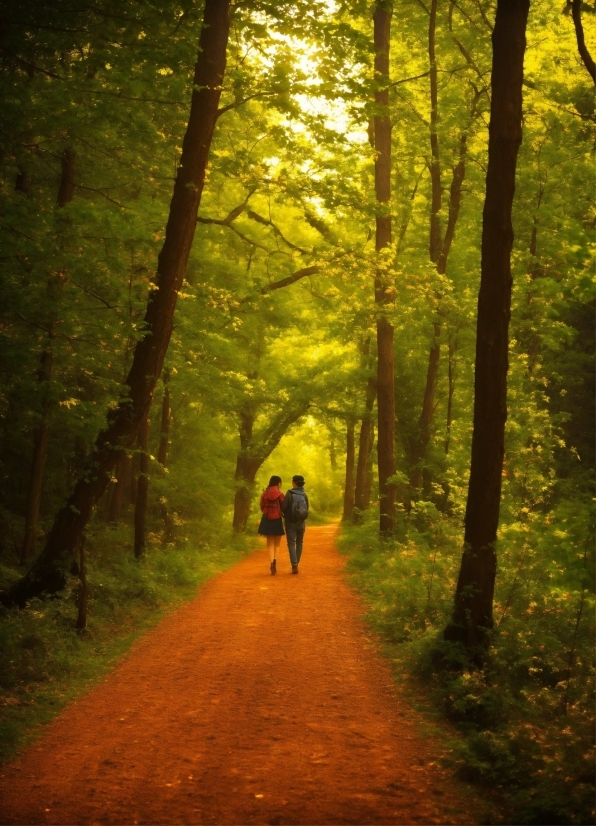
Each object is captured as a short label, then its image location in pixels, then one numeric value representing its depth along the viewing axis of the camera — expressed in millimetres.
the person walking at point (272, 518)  16594
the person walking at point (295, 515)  16438
